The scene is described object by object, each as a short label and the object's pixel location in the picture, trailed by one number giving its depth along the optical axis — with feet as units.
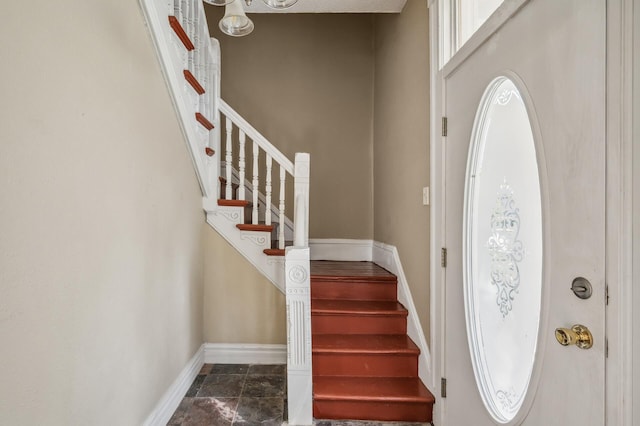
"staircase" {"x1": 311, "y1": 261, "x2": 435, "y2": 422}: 6.30
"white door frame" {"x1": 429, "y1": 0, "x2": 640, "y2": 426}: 2.64
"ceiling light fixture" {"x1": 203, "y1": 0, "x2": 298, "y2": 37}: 4.86
